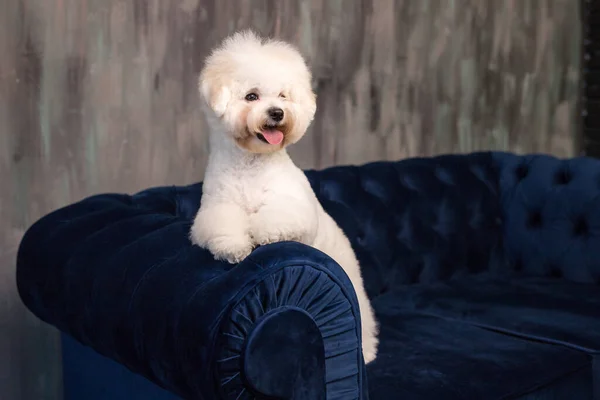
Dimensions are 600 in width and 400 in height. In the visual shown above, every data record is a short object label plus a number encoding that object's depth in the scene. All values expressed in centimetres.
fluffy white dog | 168
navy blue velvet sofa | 135
